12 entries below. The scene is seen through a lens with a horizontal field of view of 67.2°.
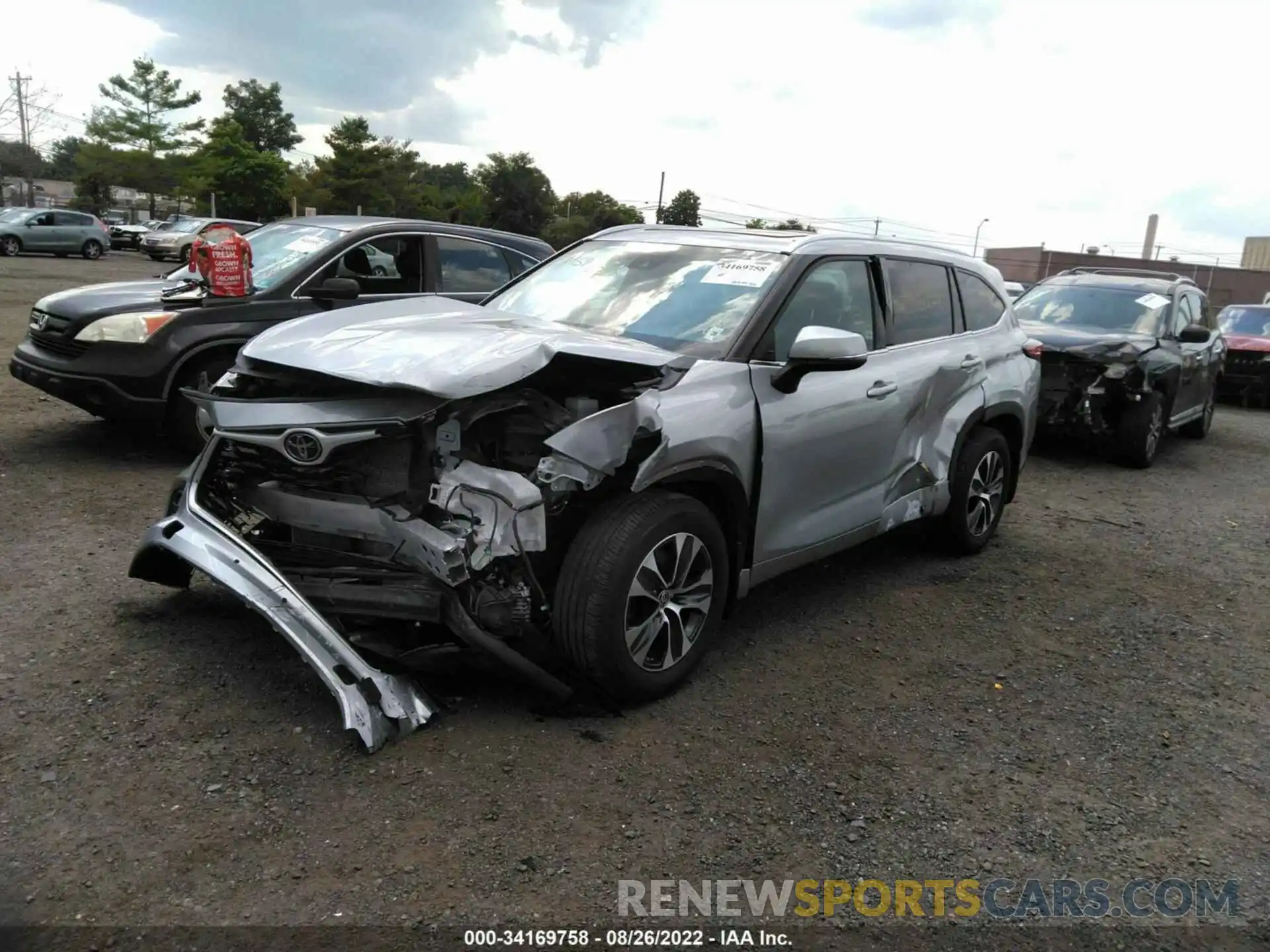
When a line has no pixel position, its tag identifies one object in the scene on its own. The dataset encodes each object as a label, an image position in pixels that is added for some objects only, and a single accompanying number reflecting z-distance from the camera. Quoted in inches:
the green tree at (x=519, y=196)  2095.2
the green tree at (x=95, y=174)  2151.8
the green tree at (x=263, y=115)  3152.1
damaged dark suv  337.1
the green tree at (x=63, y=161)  3690.0
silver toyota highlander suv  125.9
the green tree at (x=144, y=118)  2237.9
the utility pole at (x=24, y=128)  2091.5
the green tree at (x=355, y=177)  2074.3
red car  546.9
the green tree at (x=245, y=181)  1962.4
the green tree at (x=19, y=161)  2364.8
